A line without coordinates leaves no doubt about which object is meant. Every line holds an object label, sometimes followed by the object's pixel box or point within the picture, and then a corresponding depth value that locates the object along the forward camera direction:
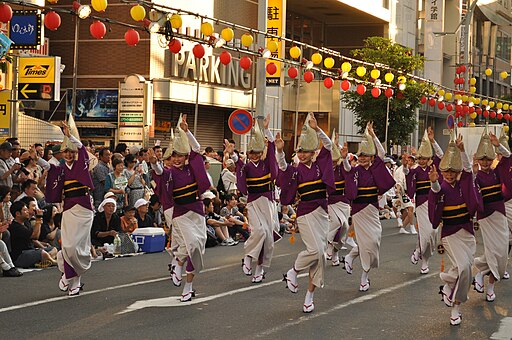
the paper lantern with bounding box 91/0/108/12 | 16.33
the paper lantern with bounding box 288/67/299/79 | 25.58
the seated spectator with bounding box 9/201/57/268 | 14.96
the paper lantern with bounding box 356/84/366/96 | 28.96
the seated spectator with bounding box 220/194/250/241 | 20.53
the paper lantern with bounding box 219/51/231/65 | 22.84
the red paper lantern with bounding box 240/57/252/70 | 23.39
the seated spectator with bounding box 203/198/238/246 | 19.73
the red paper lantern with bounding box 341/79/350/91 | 28.10
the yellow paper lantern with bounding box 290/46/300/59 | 24.42
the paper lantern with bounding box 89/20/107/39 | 17.31
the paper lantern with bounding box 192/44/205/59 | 21.81
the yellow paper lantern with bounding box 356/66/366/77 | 28.25
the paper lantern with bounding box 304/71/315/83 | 25.97
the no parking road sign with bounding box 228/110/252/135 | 22.47
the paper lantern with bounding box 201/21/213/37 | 20.22
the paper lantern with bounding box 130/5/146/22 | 17.69
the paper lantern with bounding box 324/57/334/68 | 27.08
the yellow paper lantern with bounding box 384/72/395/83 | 30.82
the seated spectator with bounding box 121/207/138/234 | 17.77
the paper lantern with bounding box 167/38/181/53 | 20.22
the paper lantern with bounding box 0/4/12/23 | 14.69
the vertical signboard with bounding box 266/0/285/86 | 36.94
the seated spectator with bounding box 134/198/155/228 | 18.39
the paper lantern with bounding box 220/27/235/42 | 21.27
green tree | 40.19
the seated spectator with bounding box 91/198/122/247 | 17.09
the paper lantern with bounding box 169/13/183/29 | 19.23
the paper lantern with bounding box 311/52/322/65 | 25.77
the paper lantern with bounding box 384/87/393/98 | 31.98
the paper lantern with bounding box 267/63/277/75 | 26.34
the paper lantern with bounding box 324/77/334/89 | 28.35
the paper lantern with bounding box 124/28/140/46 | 18.41
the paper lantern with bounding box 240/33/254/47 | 22.03
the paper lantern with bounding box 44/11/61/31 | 16.52
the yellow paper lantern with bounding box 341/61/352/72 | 27.36
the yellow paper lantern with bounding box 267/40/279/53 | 23.39
